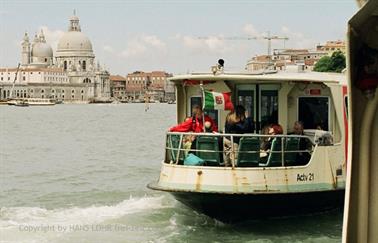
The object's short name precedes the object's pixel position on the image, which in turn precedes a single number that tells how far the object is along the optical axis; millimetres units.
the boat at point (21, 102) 183625
